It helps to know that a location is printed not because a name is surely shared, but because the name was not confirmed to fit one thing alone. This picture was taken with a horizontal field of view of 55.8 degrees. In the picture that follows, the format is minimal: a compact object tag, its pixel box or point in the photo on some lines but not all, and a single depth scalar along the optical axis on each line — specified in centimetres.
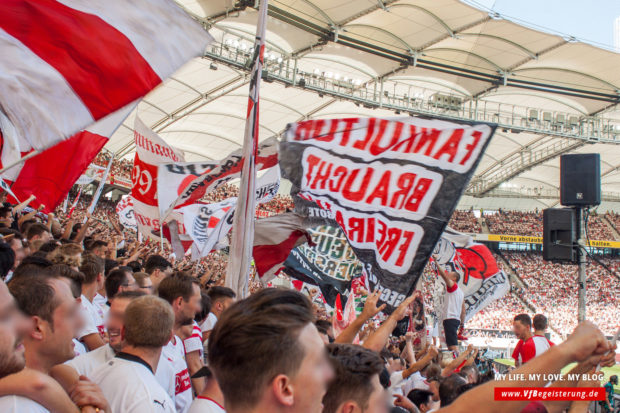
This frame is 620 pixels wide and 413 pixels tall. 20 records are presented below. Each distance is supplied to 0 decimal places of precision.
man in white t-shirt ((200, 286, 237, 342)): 513
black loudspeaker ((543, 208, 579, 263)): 804
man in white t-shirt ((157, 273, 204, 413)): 399
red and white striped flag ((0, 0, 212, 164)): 249
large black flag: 463
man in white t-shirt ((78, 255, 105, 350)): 463
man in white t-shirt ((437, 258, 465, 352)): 795
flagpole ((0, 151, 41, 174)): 258
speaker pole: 702
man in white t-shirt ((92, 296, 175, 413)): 276
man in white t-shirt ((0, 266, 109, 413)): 248
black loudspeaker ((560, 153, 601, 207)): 776
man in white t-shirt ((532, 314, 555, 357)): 647
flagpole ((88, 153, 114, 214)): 912
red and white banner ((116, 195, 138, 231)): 1421
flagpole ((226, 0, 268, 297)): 491
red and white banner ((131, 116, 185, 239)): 930
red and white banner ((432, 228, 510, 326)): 1030
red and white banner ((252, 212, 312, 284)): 717
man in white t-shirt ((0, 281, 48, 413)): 190
